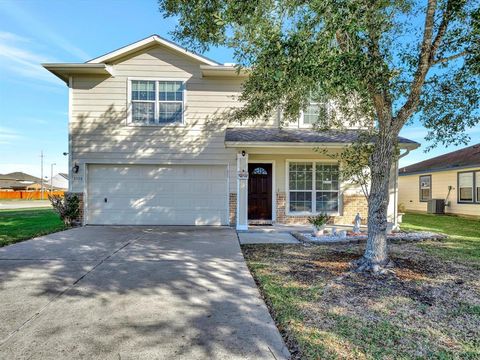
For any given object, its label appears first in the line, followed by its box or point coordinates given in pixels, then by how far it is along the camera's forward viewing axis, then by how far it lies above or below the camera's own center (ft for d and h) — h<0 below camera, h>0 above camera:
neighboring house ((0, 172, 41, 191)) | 157.24 +2.08
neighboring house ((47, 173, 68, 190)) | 177.17 +2.90
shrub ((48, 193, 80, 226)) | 35.55 -2.46
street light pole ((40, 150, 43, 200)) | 184.55 +15.19
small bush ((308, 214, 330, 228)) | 28.40 -3.12
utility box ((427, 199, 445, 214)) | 56.18 -3.45
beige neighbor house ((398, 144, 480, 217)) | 49.55 +0.79
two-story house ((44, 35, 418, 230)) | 36.14 +3.73
